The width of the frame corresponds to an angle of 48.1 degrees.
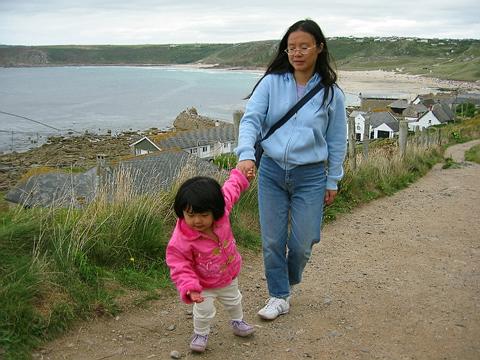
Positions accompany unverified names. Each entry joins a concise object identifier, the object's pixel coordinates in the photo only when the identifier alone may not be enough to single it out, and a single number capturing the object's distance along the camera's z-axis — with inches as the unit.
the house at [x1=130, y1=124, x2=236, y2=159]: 1425.9
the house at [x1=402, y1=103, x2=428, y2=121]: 2304.4
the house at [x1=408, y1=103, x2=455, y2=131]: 2181.3
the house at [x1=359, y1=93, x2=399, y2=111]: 2596.0
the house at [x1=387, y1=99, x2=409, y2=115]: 2539.4
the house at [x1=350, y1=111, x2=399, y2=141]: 2053.4
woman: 131.2
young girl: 114.8
